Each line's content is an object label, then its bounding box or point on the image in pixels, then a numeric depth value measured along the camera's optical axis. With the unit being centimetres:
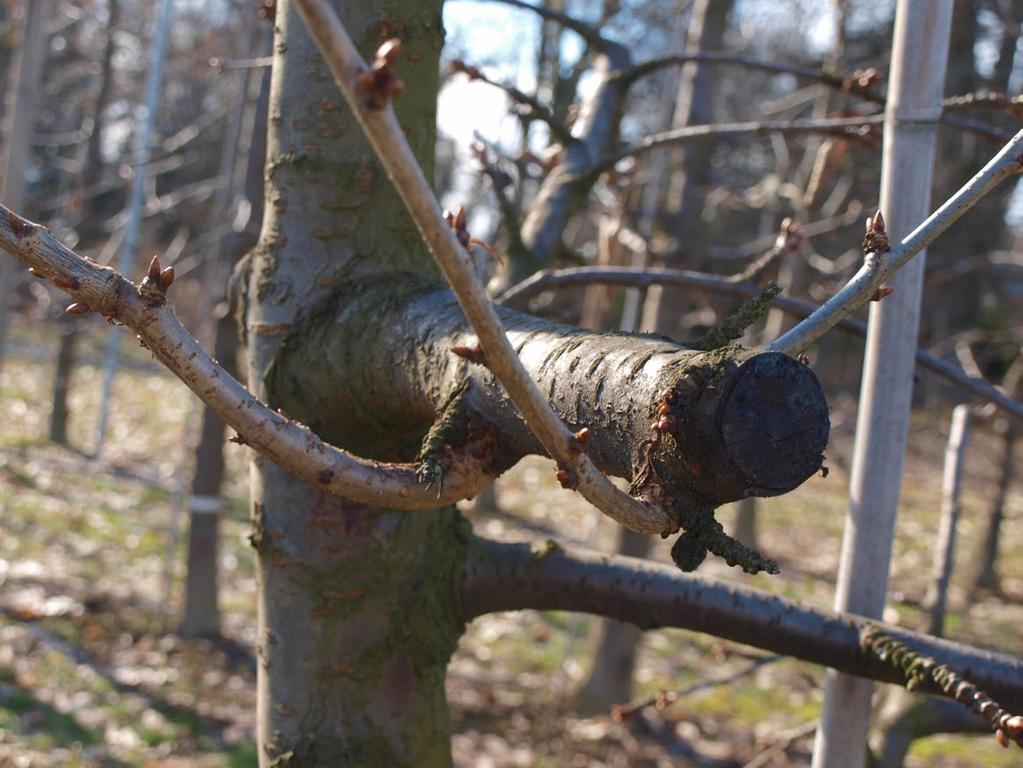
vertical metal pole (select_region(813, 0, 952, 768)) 126
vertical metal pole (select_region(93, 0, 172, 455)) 325
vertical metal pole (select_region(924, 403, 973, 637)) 148
